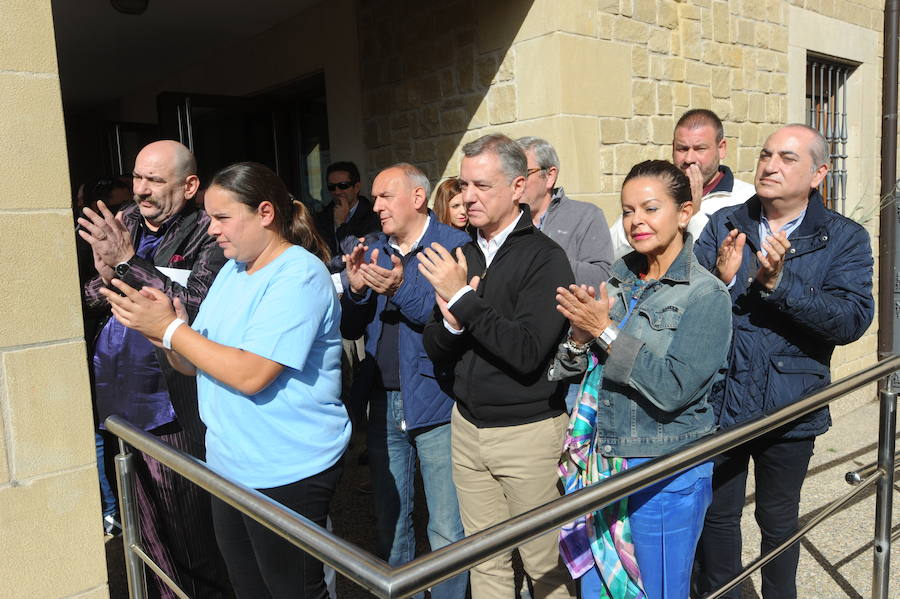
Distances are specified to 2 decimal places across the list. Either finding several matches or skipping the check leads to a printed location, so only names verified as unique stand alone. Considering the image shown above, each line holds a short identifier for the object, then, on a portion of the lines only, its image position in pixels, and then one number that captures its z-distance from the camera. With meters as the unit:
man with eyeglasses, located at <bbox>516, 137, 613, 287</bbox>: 3.19
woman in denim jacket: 2.07
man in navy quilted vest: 2.83
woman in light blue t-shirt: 2.11
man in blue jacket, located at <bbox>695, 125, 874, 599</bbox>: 2.42
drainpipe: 6.85
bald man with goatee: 2.85
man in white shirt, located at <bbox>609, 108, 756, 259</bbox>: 3.40
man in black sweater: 2.33
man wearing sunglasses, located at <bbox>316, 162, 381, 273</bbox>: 5.07
